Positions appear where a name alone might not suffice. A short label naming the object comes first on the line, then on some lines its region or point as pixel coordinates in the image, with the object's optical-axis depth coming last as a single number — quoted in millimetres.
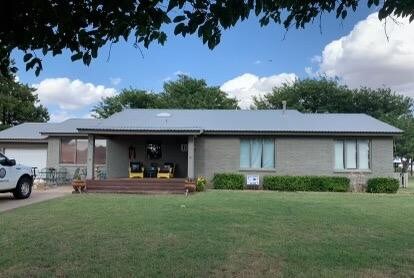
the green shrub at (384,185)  23344
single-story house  24047
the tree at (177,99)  54281
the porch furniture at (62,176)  26812
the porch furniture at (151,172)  25297
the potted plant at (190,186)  20969
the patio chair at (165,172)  24422
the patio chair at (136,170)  24688
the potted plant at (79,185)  21016
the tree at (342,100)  54031
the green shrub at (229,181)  23781
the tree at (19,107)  50875
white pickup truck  17203
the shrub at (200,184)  22022
